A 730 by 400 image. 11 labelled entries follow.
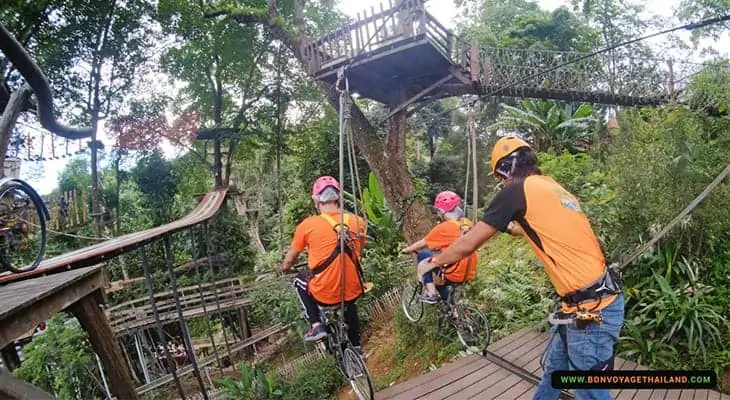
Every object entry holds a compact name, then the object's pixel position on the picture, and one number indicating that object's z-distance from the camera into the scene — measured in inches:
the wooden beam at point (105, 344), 115.9
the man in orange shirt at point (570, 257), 78.7
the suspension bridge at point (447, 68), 234.8
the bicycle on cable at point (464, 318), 180.7
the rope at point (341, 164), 125.7
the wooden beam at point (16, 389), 53.3
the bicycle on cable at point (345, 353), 137.1
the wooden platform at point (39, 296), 75.2
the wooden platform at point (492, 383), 120.3
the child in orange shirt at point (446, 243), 166.1
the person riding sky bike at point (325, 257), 132.5
